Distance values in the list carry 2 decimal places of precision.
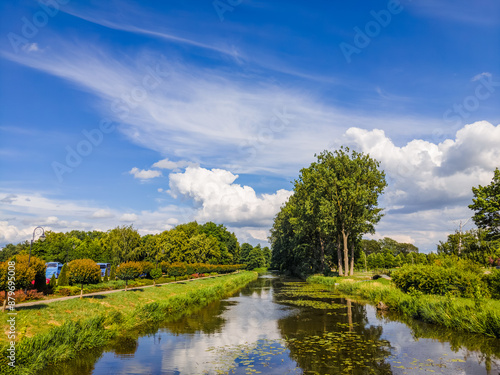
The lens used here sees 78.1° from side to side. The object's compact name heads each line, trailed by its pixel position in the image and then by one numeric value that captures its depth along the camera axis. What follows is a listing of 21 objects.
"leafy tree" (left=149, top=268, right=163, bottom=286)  36.78
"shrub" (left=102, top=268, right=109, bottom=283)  39.02
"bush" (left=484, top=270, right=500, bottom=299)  20.09
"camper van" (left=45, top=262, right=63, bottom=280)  48.95
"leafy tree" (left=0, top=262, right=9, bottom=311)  16.05
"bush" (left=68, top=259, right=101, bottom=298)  23.90
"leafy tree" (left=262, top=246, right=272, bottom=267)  196.35
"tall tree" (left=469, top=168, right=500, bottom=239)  54.91
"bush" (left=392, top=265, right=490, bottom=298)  21.29
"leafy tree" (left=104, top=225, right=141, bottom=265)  54.50
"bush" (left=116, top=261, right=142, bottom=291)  31.39
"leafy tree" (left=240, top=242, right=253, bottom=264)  143.75
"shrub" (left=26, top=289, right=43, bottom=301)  21.23
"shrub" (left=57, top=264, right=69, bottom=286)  30.14
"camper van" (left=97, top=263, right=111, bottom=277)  59.62
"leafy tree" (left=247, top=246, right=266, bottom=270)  140.40
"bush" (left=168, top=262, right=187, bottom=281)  47.39
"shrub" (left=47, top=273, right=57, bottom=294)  25.98
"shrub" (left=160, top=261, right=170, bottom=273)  46.84
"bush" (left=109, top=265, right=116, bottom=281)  42.26
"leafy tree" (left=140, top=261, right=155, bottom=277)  35.89
